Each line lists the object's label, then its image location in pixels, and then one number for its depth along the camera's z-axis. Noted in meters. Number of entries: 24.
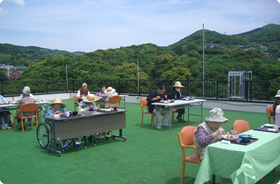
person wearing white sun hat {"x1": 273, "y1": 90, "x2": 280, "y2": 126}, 4.74
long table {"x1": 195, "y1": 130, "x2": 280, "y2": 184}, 2.86
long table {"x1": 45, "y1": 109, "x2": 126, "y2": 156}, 5.29
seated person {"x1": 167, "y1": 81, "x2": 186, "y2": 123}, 8.65
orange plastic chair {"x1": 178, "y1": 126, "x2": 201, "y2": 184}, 3.62
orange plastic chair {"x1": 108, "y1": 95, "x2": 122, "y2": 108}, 9.55
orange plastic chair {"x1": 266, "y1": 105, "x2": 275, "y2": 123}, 6.82
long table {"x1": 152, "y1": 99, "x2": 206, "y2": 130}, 7.32
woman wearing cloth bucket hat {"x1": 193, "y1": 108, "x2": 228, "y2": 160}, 3.50
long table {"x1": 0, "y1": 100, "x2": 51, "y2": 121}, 7.89
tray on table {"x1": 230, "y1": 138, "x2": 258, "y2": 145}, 3.24
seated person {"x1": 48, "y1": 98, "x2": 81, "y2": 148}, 5.91
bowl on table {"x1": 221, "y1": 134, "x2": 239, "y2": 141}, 3.37
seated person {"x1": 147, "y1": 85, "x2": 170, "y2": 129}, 7.71
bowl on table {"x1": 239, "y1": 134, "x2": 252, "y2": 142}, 3.33
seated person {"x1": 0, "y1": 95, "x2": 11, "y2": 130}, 8.13
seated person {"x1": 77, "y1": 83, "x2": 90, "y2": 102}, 9.88
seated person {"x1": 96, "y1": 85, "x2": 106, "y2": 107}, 9.80
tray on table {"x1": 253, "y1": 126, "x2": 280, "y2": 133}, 4.06
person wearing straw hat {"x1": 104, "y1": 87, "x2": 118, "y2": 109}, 9.75
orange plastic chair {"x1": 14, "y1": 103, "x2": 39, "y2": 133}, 7.51
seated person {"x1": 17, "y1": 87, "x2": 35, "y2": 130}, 7.79
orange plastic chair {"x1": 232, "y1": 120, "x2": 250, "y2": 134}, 4.23
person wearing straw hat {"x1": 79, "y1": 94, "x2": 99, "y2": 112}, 6.58
